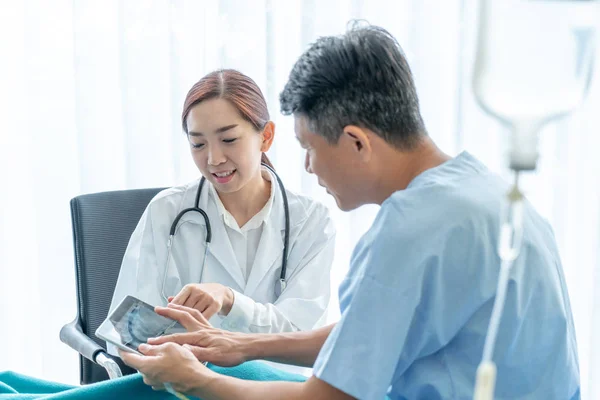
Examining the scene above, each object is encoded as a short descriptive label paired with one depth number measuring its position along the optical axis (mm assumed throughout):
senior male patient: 1958
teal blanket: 2116
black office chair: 2633
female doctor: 2536
